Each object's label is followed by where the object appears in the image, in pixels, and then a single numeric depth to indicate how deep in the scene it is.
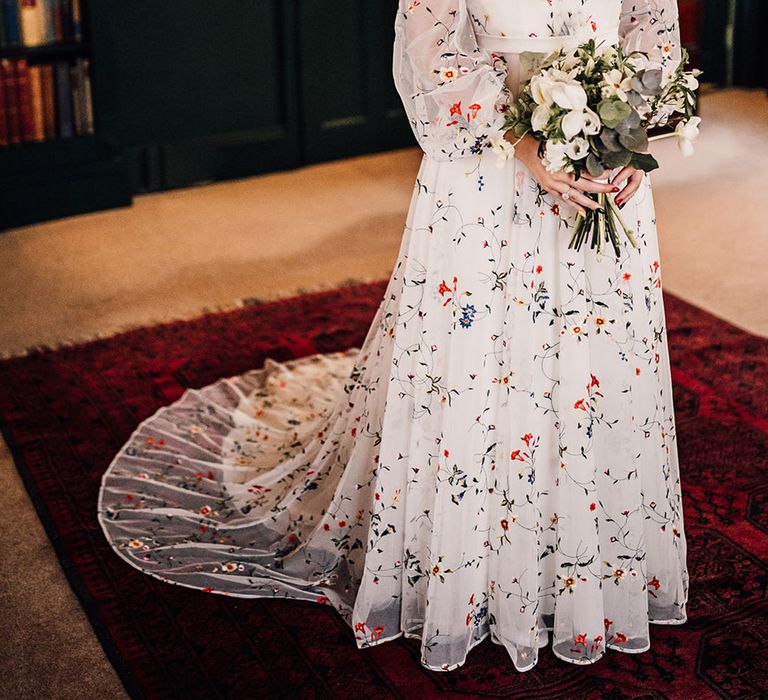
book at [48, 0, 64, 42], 4.76
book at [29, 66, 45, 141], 4.77
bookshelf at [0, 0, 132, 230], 4.74
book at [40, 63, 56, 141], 4.79
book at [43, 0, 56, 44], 4.74
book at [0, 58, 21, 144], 4.70
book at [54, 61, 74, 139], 4.82
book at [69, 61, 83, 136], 4.85
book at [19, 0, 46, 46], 4.69
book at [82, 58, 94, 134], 4.89
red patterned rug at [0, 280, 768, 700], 2.34
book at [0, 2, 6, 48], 4.64
